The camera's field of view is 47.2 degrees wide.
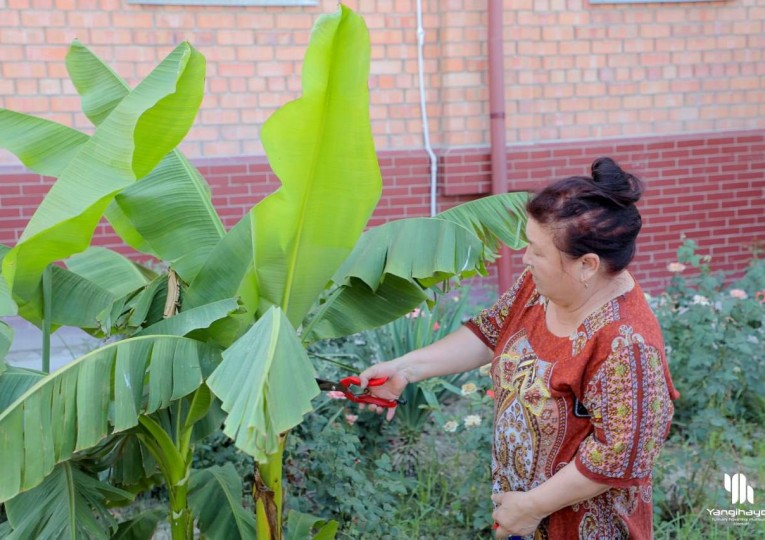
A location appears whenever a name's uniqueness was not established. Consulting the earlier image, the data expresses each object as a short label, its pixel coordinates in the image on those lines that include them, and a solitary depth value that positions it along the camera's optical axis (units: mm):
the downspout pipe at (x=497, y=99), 7066
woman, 2211
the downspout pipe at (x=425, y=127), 7109
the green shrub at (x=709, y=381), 4344
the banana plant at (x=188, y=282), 2328
